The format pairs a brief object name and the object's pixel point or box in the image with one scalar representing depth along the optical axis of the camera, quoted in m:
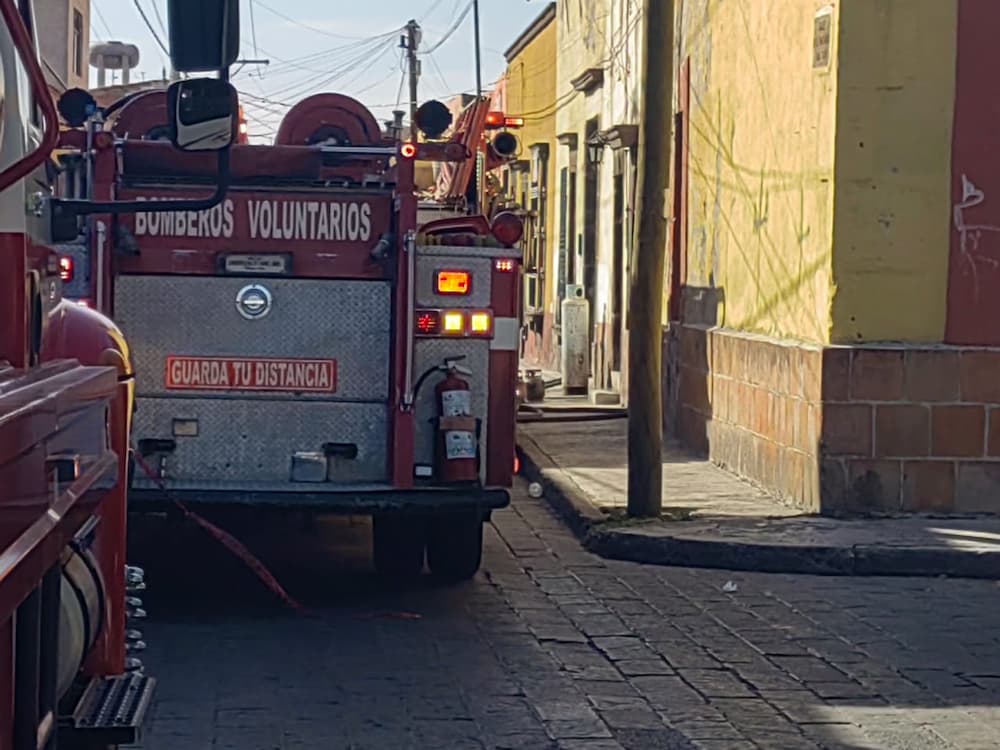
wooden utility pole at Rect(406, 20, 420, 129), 49.12
